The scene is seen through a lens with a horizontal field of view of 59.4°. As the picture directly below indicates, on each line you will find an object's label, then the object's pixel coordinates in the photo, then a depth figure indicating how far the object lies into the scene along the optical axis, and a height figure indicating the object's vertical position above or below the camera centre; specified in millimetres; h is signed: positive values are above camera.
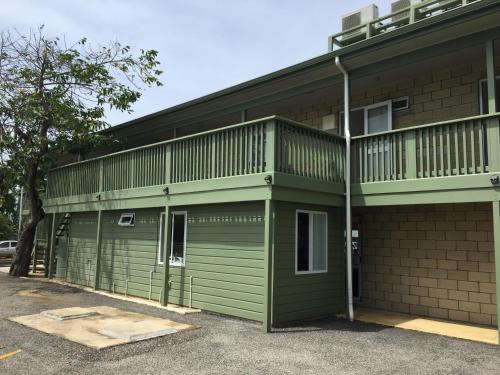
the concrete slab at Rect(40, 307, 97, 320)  8508 -1637
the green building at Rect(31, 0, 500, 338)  8123 +917
